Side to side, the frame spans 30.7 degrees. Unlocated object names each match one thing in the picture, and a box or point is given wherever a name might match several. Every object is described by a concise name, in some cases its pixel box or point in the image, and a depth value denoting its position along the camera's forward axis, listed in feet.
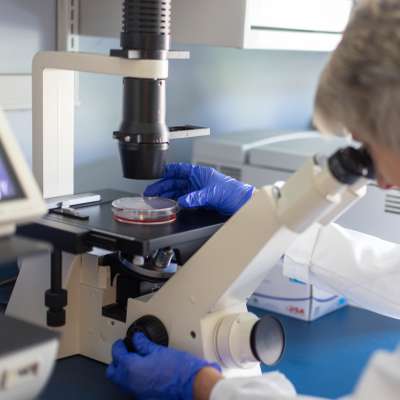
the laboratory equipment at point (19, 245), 2.86
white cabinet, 5.26
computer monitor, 2.87
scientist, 2.97
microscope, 3.81
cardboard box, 6.17
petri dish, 4.33
